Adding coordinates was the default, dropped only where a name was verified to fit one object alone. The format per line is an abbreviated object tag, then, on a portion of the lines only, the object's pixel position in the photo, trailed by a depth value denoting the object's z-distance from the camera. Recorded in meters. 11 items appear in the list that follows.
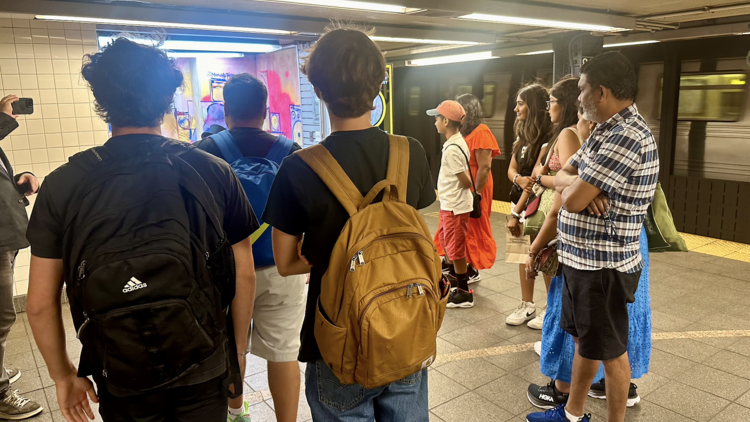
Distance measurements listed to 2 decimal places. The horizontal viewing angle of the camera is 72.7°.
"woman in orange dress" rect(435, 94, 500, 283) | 4.52
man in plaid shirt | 2.04
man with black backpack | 1.26
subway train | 6.14
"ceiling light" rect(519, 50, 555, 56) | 7.43
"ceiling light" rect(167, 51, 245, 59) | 6.22
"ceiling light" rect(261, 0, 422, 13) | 3.27
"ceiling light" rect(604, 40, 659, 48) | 6.53
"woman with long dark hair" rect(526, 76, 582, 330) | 2.86
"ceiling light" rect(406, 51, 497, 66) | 8.25
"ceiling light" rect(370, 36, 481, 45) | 5.38
